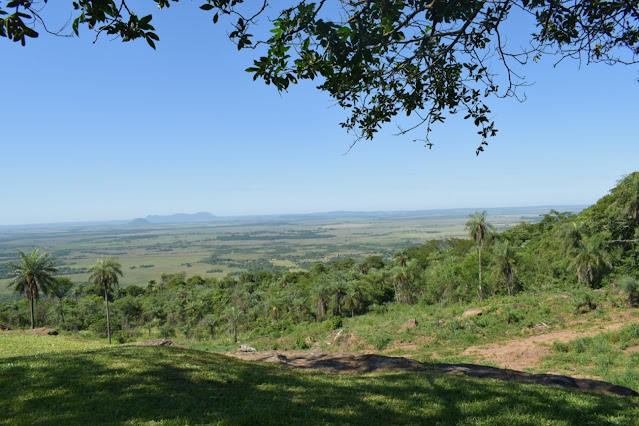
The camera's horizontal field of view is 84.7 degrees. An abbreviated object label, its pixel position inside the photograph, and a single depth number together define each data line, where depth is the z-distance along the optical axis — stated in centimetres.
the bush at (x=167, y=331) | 5167
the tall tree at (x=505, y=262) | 3718
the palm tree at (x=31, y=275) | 2794
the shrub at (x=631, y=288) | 2322
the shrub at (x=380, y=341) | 2356
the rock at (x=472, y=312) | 2703
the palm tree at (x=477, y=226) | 3622
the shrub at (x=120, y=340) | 3250
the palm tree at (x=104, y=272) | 3008
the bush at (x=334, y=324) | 3312
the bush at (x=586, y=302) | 2478
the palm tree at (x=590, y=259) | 3150
